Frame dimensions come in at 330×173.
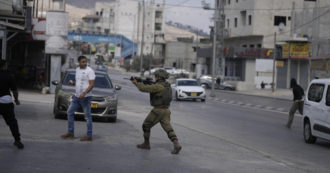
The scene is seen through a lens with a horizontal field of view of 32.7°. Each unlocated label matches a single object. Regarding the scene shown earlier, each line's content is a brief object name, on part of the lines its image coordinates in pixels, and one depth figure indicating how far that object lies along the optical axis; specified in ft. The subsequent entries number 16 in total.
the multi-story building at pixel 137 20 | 437.99
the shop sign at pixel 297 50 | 193.06
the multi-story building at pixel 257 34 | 221.87
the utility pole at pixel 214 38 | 154.84
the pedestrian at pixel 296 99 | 66.03
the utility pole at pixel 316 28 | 180.37
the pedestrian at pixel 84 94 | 39.09
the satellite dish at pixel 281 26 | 233.33
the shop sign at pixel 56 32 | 102.42
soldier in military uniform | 36.47
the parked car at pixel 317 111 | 47.57
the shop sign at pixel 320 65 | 150.71
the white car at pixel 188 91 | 113.50
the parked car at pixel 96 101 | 55.25
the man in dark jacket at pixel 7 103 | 34.19
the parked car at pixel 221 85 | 208.33
